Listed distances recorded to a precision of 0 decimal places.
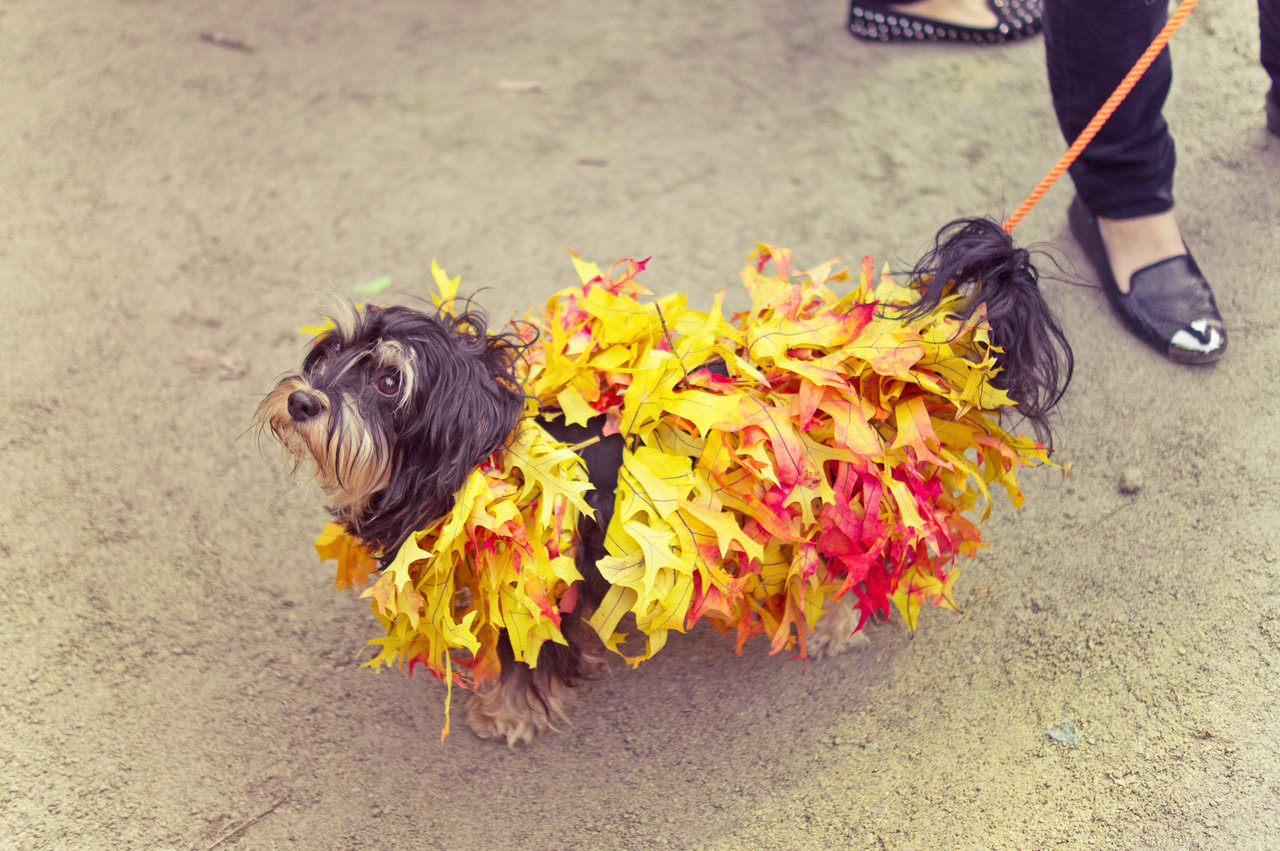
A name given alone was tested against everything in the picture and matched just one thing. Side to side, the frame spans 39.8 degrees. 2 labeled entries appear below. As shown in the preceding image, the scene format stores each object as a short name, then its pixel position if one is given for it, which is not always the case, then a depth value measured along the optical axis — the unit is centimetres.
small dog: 152
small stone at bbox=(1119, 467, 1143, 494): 176
